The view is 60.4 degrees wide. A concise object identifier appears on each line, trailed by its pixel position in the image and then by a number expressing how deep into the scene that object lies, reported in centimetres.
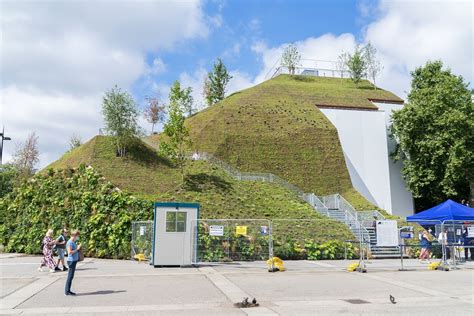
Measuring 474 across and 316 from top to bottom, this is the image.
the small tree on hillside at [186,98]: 3522
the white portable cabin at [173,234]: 1661
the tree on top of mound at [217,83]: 6825
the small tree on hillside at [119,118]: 3575
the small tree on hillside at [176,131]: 3384
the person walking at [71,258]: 1013
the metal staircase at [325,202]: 2907
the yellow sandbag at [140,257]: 1992
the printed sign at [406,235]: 1665
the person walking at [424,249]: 1861
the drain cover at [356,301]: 936
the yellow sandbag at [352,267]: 1572
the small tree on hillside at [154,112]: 6562
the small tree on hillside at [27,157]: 5609
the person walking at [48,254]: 1573
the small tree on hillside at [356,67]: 6750
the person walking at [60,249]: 1627
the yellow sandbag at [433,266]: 1655
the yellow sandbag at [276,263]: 1547
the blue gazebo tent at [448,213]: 1931
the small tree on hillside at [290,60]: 7006
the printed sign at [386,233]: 1619
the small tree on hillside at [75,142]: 6668
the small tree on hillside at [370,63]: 6912
